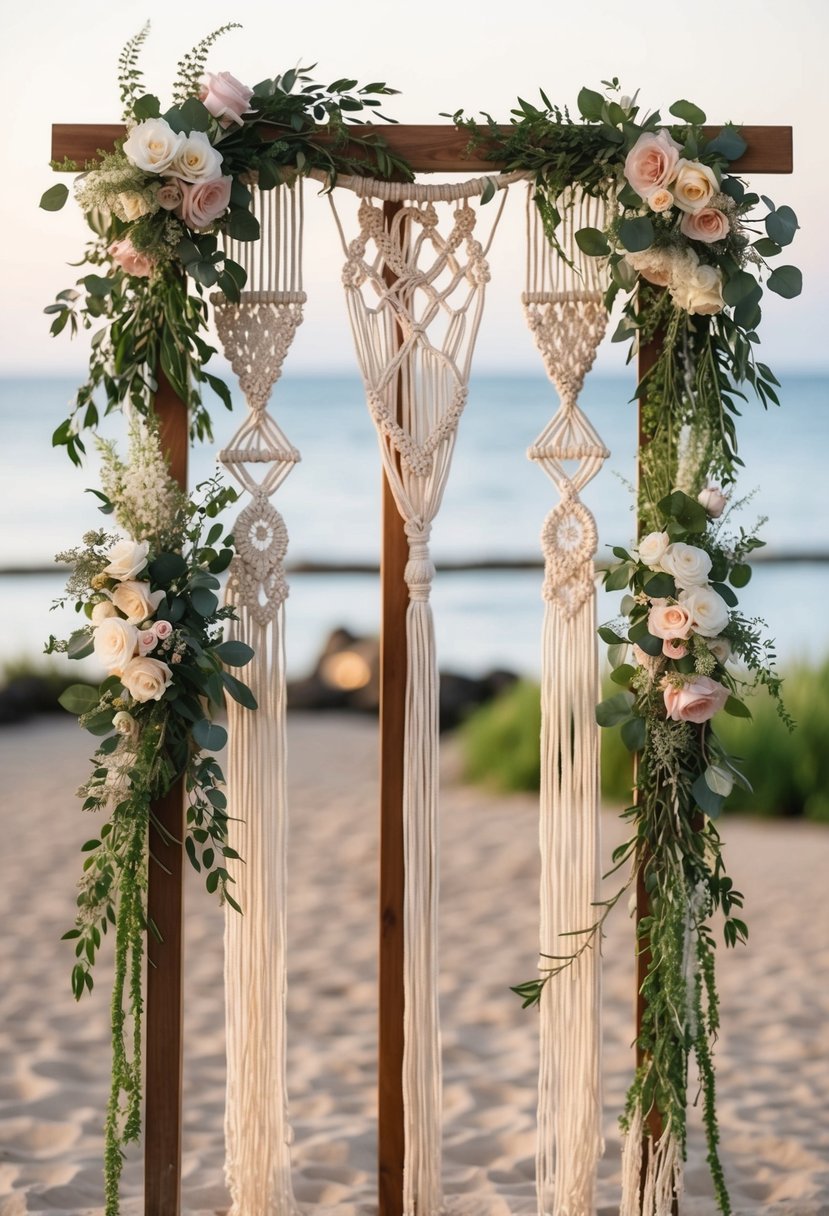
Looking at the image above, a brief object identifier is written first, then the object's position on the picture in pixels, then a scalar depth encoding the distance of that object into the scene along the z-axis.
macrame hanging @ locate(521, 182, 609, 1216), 2.24
